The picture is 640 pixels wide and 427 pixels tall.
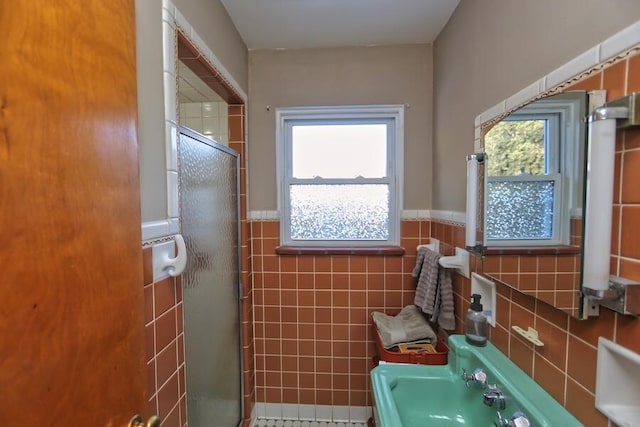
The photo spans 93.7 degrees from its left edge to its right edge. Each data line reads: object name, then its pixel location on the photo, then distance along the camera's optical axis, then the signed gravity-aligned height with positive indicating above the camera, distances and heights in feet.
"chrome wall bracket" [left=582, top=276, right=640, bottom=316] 2.01 -0.68
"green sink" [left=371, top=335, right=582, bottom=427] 3.06 -2.24
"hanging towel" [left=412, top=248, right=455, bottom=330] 5.03 -1.65
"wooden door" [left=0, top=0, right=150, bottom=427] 1.38 -0.09
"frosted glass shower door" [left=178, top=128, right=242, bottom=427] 4.07 -1.31
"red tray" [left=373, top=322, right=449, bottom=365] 4.78 -2.55
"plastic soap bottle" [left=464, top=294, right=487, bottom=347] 3.80 -1.62
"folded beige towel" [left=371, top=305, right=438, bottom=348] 5.16 -2.32
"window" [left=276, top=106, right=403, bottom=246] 6.50 +0.36
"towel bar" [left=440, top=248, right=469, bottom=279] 4.66 -1.01
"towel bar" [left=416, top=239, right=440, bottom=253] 5.92 -0.96
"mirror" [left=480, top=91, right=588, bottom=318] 2.48 +0.00
